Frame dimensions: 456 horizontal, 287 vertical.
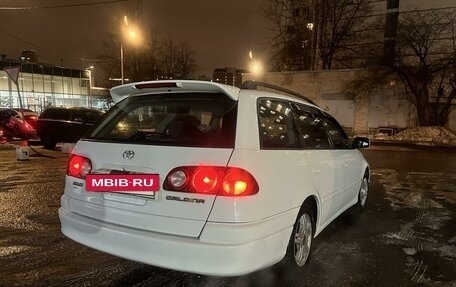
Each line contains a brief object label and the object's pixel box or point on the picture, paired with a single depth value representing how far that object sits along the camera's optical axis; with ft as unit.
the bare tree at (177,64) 151.33
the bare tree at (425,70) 75.20
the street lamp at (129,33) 88.84
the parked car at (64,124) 50.96
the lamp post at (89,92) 169.12
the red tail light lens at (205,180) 9.87
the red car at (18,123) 60.03
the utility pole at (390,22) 93.91
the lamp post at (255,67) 99.30
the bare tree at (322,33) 104.27
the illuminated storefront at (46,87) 142.61
